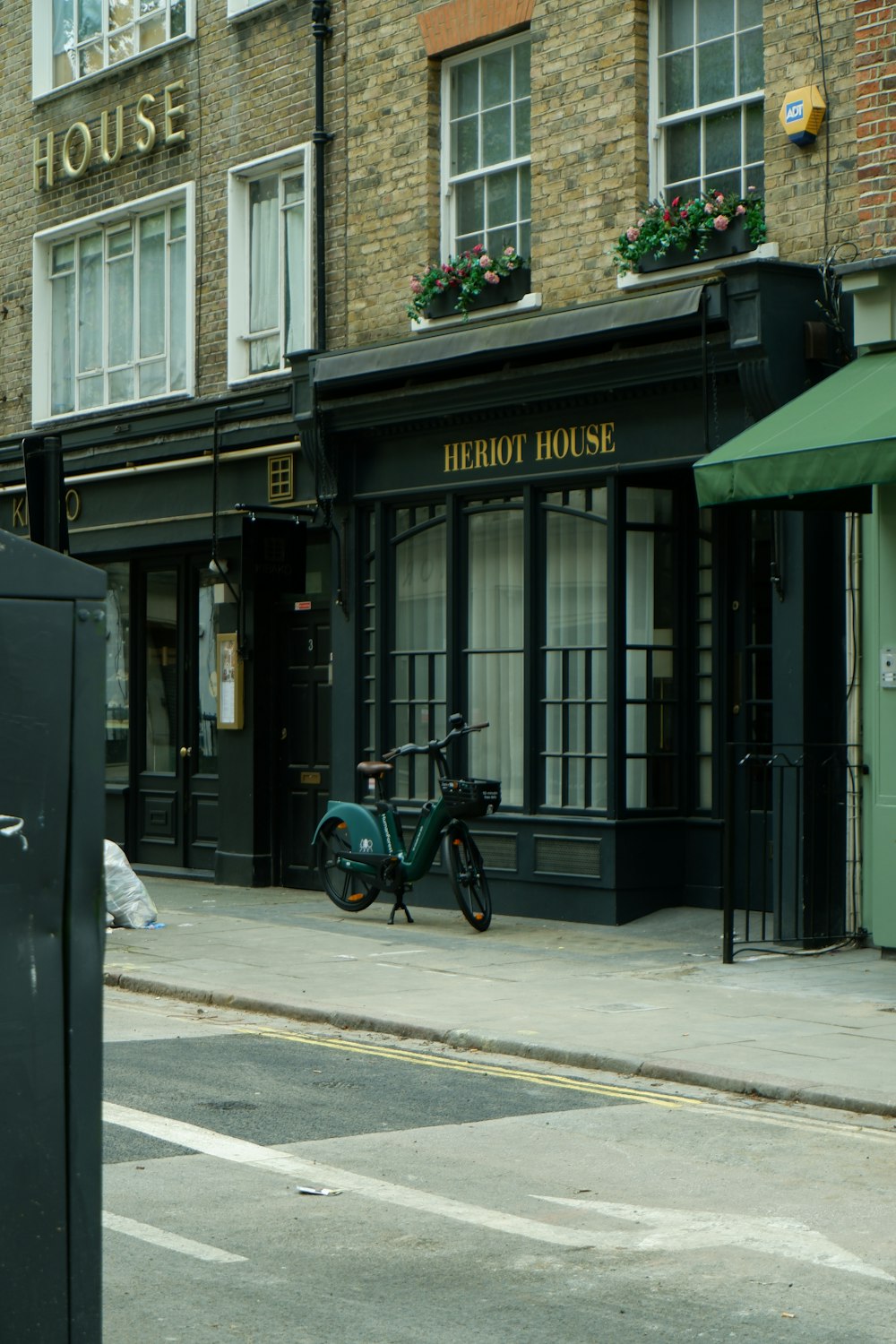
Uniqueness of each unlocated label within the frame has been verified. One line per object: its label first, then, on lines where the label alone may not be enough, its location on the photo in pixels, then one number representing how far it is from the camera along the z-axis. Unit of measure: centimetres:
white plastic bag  1409
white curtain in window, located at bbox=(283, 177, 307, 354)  1688
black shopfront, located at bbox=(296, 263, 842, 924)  1292
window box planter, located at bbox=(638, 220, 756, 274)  1295
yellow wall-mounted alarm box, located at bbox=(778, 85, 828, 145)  1242
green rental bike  1361
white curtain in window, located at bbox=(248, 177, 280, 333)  1722
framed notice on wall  1727
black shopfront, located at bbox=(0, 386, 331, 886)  1691
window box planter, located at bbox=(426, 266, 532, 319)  1462
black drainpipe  1623
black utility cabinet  352
